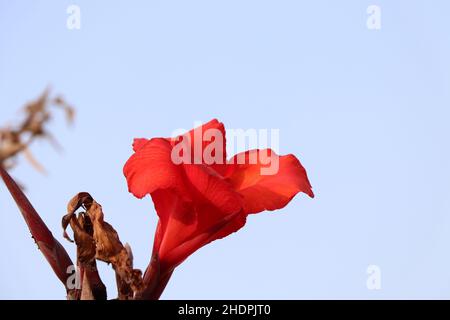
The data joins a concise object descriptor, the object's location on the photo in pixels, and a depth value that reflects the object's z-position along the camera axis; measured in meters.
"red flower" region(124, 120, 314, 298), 0.76
